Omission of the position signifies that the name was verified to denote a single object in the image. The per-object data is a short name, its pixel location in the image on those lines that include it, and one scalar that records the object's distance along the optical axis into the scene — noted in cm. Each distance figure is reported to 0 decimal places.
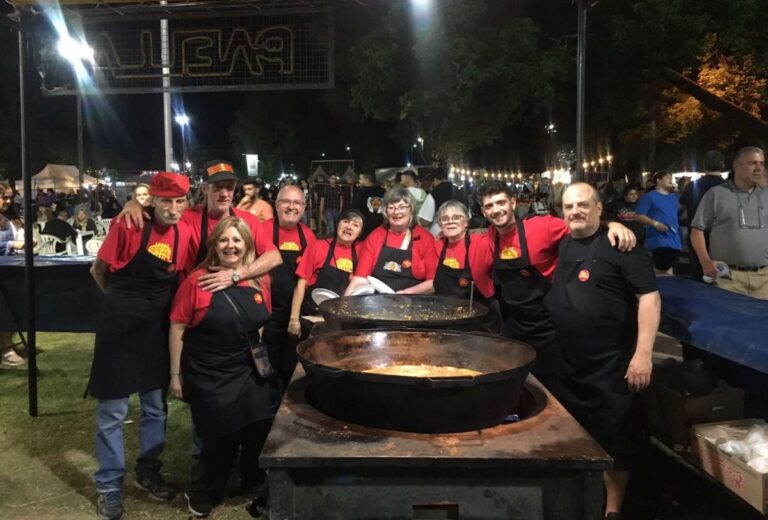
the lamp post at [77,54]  491
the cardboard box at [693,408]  353
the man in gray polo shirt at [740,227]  447
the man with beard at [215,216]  356
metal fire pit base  201
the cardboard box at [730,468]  281
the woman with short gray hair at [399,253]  421
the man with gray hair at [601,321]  297
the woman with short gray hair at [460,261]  397
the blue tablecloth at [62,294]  593
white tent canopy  2492
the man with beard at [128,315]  342
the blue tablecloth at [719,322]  283
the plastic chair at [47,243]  1014
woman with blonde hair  329
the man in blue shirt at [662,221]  800
